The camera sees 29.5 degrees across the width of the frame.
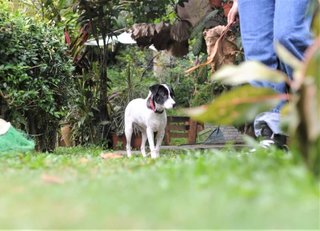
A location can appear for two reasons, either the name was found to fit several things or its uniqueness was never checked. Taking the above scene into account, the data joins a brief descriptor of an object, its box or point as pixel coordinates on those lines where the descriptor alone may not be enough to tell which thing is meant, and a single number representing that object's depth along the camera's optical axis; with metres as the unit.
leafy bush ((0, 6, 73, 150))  6.28
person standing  3.13
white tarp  12.18
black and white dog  7.16
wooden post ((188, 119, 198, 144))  11.75
